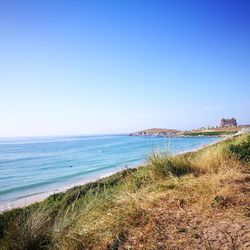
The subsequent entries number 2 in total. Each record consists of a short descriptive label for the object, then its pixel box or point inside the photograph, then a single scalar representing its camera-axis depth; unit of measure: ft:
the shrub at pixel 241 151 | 22.02
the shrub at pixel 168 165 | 19.73
